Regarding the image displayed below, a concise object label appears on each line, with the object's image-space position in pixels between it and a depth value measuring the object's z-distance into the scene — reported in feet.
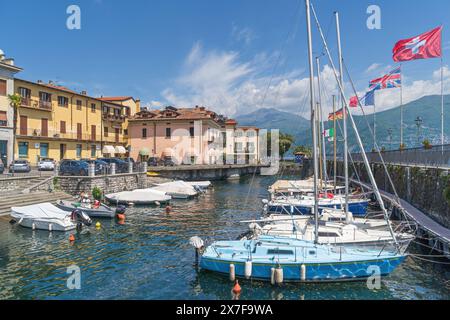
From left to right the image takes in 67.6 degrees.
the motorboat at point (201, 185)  177.06
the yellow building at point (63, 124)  167.63
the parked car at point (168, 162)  226.25
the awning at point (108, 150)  206.21
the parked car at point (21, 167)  135.03
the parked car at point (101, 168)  131.95
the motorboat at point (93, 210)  97.35
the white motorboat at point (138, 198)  123.95
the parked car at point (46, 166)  153.17
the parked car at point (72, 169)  125.18
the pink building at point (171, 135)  252.62
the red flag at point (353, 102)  129.59
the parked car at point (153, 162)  224.86
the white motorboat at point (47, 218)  81.82
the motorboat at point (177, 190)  147.92
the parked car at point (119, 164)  149.01
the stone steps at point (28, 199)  95.76
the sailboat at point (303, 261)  50.37
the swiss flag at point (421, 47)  79.20
